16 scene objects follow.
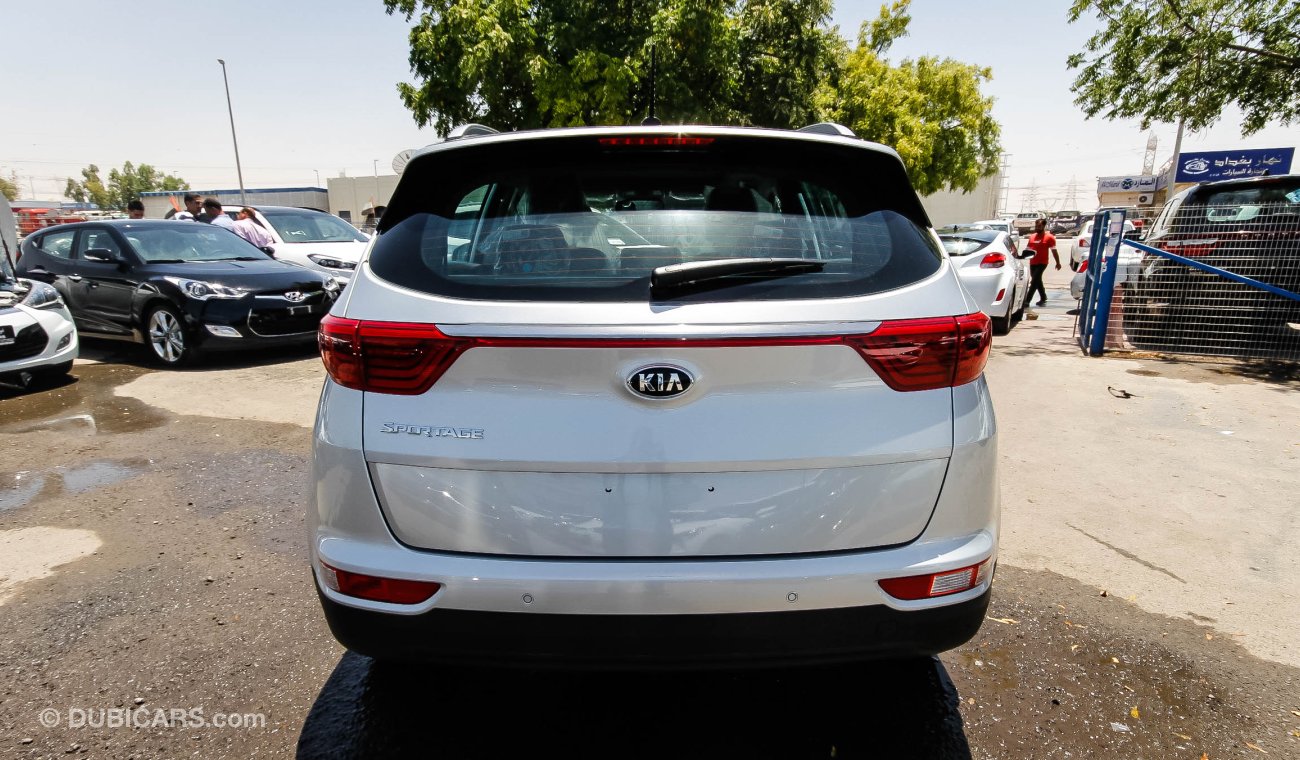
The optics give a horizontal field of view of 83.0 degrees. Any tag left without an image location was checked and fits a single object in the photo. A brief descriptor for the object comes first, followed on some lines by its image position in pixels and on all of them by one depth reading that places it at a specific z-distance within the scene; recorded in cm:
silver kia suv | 167
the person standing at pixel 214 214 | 1072
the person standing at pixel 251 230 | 1037
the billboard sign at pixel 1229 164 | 4216
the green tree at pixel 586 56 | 1448
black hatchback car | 762
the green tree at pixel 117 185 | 11419
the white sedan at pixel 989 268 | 932
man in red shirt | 1291
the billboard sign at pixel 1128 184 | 6706
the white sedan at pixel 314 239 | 1031
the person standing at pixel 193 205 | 1128
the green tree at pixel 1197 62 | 956
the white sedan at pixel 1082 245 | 1278
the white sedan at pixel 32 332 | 646
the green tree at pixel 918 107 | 2366
